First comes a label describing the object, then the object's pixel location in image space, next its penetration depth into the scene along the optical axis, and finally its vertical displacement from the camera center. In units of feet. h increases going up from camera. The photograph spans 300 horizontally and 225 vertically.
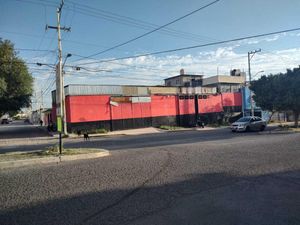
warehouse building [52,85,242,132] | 106.01 +4.72
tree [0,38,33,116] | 107.65 +17.32
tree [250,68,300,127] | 92.07 +6.58
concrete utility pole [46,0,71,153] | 41.64 +4.41
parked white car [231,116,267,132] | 88.12 -4.31
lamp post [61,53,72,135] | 86.28 -0.60
